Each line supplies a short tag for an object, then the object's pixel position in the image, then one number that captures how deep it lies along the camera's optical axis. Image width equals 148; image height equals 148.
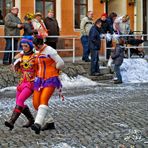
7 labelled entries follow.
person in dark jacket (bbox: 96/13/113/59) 18.17
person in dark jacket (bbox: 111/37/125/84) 16.34
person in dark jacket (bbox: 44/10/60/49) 16.50
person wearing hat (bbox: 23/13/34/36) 15.72
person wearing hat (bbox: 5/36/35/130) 8.21
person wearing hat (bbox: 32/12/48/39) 15.57
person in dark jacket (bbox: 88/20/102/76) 16.31
